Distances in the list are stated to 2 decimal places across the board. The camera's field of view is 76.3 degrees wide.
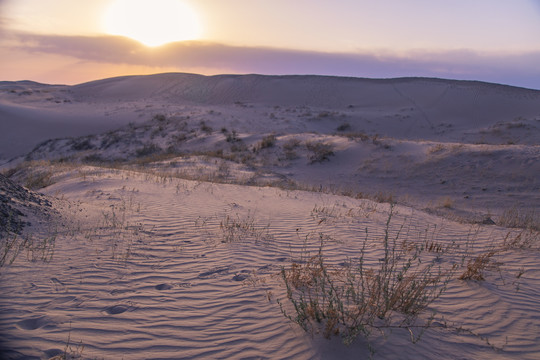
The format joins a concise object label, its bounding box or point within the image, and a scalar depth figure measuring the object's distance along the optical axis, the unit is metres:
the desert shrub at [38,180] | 10.24
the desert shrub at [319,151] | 16.79
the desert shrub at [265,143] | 18.84
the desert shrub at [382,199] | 9.40
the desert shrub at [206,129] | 23.15
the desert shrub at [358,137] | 17.84
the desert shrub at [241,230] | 5.54
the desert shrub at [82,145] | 23.00
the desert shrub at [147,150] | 20.80
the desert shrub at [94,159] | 20.20
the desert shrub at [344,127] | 29.89
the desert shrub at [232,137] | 20.54
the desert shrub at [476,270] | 4.23
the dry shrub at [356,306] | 2.94
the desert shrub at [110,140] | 22.76
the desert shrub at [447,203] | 10.45
